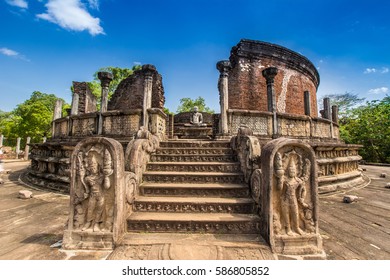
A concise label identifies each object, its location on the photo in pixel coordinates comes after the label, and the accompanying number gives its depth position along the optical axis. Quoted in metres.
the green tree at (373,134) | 15.98
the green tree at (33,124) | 27.07
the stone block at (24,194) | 4.36
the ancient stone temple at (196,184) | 2.25
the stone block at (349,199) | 4.13
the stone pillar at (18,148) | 23.16
